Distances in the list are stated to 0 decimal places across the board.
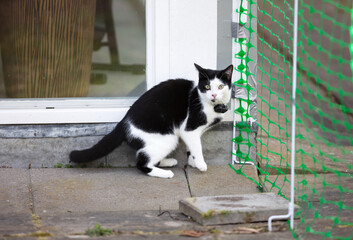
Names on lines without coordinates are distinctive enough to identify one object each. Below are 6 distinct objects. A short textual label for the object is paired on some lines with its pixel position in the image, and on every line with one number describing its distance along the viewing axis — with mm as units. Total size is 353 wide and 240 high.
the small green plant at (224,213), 5586
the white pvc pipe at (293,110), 5129
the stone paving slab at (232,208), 5586
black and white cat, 7477
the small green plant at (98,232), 5234
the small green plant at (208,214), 5535
